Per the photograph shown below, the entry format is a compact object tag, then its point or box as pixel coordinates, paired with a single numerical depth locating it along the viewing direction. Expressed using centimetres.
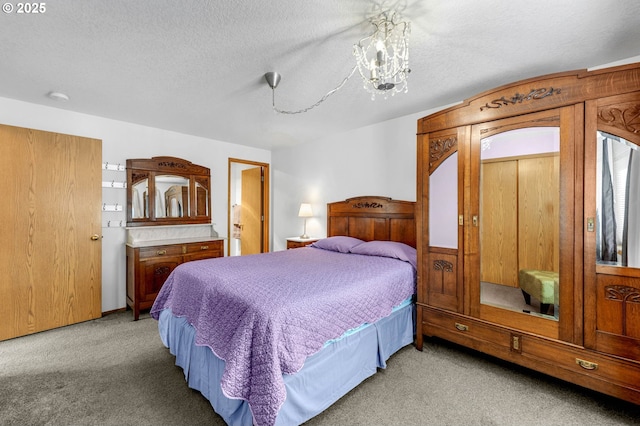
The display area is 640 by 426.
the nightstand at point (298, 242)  423
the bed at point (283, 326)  142
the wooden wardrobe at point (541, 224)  162
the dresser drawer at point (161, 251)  332
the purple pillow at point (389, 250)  274
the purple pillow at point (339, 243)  334
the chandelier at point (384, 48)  171
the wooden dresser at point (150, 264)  327
